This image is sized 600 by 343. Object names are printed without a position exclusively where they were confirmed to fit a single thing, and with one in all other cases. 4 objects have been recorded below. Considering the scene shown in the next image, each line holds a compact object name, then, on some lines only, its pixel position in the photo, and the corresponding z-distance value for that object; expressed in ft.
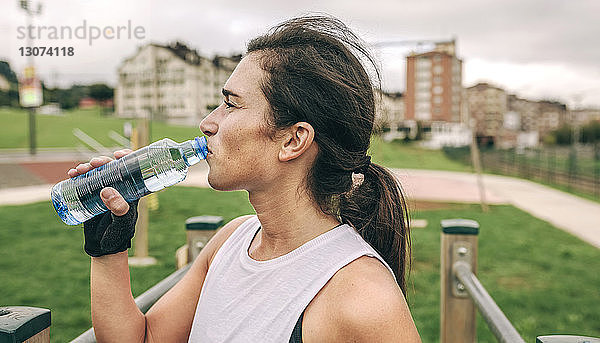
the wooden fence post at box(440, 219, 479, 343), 7.49
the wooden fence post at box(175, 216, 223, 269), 7.15
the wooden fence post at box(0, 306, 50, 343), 2.75
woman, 3.56
